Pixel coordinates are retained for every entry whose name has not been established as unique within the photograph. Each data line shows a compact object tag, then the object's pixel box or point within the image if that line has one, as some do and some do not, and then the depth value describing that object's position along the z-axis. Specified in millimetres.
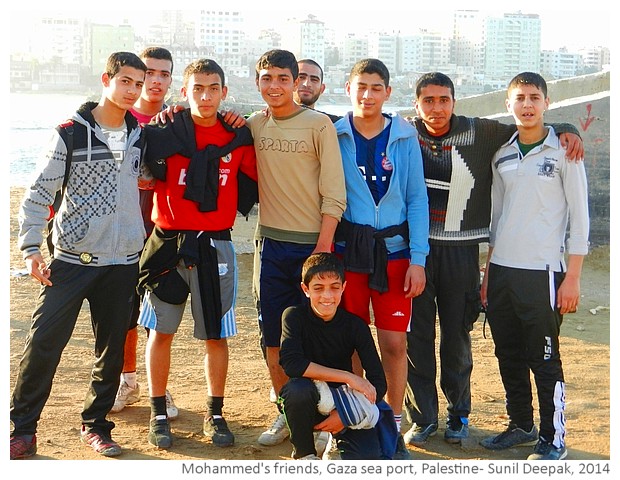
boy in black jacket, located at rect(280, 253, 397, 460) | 4051
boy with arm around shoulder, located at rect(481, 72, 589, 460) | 4281
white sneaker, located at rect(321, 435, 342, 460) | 4117
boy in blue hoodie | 4375
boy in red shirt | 4430
